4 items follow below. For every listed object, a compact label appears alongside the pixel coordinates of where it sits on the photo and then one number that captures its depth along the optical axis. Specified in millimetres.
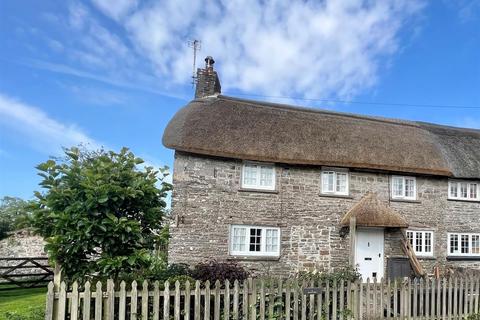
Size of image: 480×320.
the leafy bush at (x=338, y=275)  11989
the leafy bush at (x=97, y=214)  7227
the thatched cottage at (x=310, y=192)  14266
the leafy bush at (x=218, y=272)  11273
